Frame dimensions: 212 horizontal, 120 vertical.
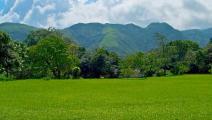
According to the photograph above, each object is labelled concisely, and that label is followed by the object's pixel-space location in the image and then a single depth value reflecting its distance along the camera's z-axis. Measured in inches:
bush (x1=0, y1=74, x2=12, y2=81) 2758.7
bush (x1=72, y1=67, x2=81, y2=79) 3479.4
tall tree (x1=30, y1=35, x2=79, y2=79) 2967.9
